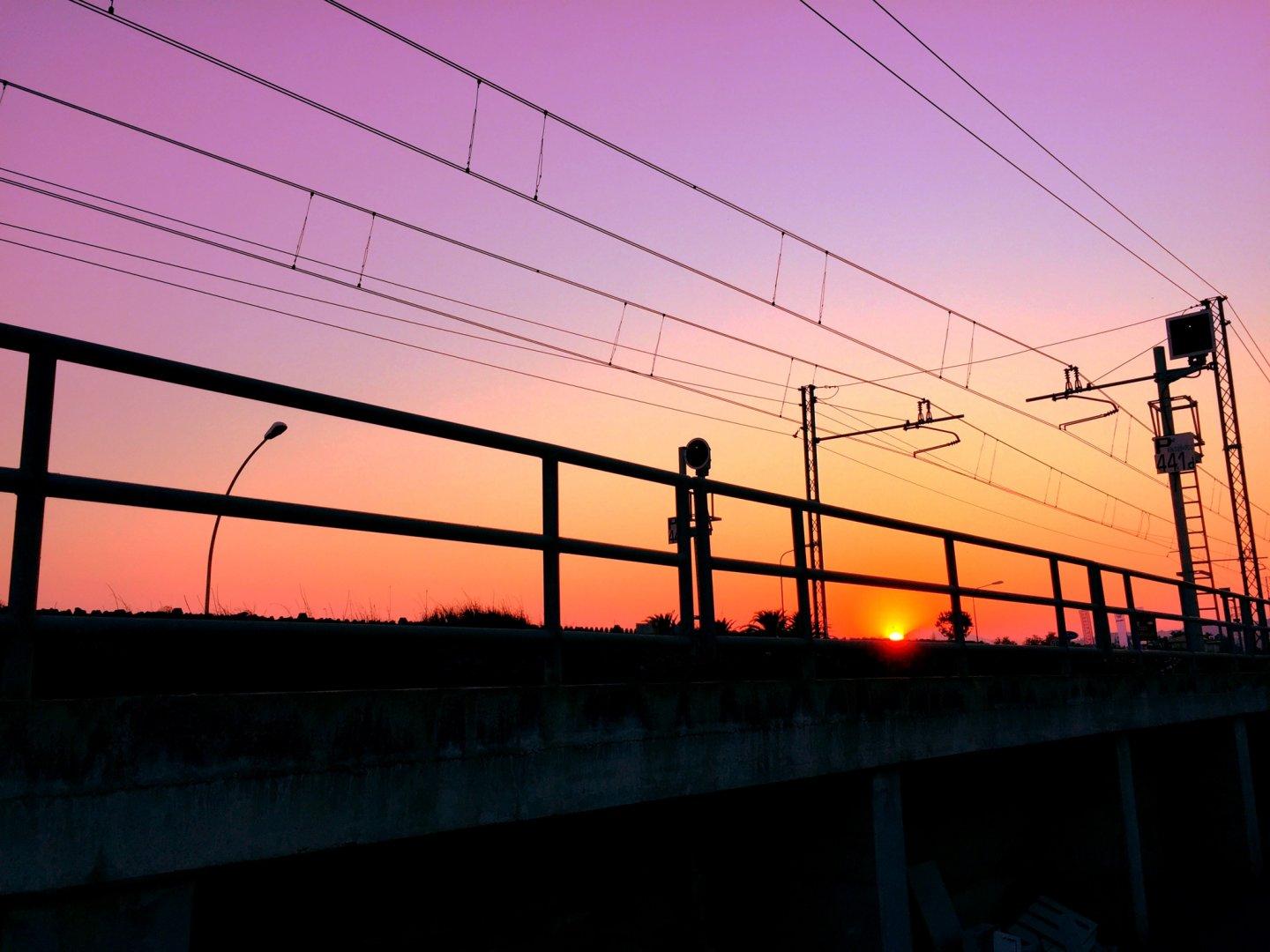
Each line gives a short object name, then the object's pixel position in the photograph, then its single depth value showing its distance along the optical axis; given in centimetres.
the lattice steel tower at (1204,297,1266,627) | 3030
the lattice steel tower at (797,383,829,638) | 2894
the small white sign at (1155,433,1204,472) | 2116
